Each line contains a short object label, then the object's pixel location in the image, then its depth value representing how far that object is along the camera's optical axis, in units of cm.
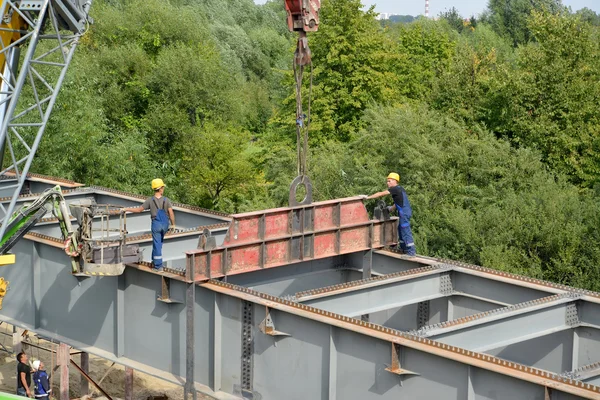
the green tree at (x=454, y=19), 13050
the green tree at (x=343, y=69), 4397
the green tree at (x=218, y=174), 4612
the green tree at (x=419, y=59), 5519
